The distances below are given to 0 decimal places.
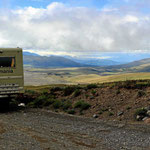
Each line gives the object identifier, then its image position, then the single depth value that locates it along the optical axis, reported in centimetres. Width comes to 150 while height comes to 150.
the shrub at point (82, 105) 1875
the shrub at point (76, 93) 2211
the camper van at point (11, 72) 1791
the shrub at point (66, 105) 1977
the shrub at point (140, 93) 1807
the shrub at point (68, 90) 2331
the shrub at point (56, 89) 2574
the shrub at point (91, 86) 2328
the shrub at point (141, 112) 1489
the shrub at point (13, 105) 2019
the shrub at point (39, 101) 2192
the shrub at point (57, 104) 2042
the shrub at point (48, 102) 2154
